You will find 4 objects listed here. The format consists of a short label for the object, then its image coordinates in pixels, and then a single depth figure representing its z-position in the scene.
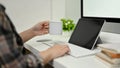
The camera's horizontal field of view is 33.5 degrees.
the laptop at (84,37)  0.82
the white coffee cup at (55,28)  1.17
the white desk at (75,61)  0.65
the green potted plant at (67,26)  1.31
